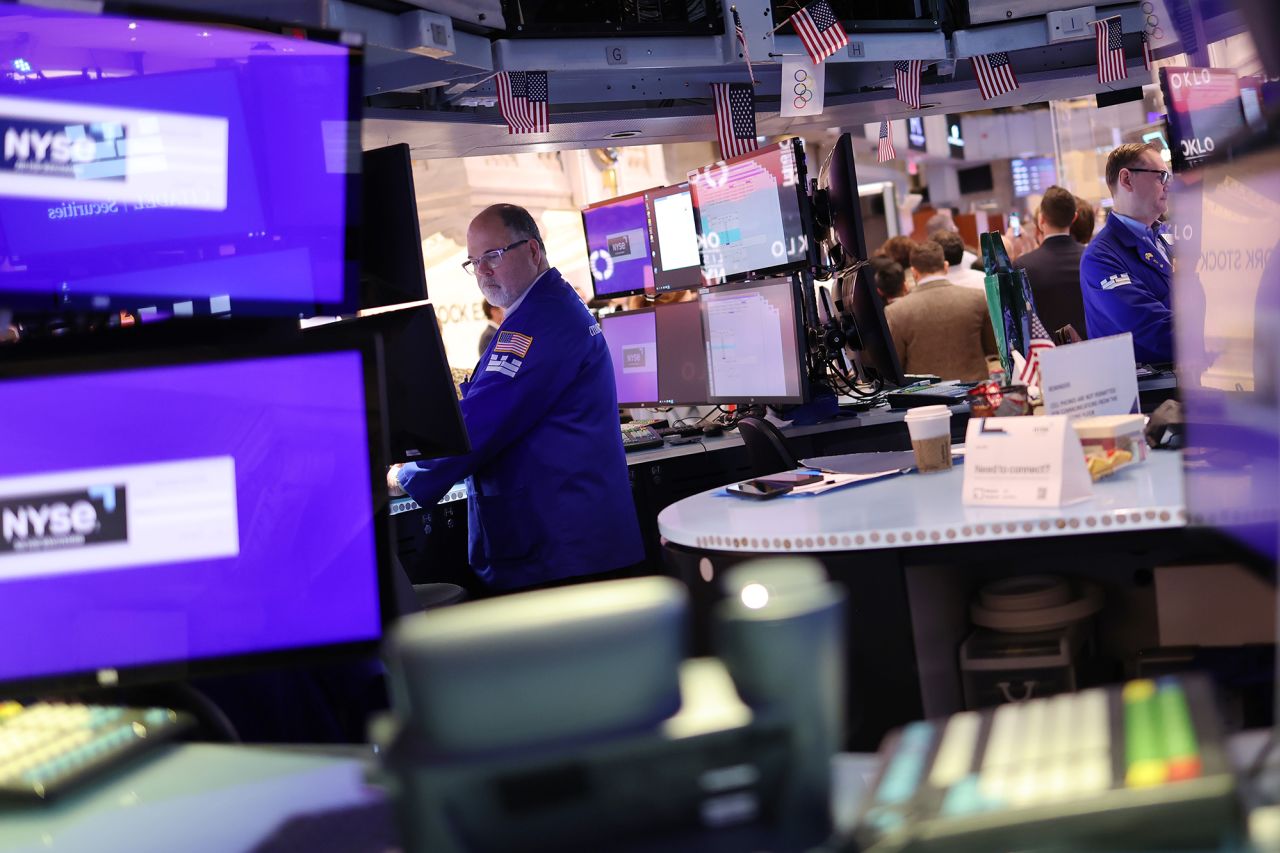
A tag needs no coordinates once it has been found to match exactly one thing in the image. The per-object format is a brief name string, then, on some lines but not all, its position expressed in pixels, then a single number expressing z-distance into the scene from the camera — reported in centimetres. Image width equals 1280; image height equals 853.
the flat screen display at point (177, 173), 152
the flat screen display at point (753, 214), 377
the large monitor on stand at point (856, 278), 364
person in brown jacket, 538
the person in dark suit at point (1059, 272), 531
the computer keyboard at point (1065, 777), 71
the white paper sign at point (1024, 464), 194
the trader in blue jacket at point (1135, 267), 412
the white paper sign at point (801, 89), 439
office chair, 299
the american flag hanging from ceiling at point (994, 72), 488
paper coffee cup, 247
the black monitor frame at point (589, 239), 454
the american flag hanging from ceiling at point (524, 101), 399
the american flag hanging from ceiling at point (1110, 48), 466
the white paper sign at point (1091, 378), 227
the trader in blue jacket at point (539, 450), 302
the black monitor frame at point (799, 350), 375
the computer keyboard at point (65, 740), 113
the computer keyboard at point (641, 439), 400
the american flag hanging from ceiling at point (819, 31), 419
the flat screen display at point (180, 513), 131
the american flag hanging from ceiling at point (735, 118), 459
